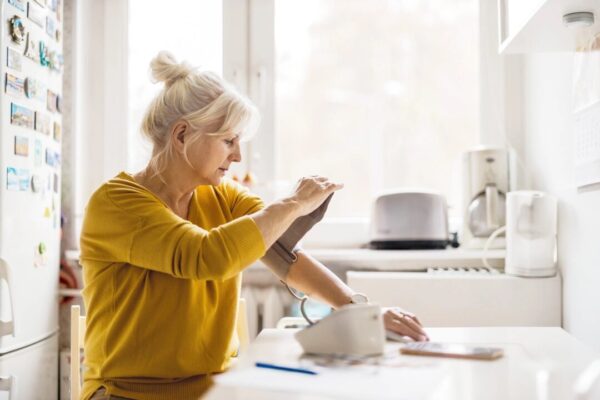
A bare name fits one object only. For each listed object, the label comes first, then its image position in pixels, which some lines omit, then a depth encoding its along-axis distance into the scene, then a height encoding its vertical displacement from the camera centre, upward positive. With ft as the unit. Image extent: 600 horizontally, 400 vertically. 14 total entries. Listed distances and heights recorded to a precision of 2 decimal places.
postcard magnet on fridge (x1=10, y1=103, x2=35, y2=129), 6.41 +0.94
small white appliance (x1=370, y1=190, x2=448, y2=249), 7.50 -0.08
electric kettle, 6.61 -0.21
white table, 2.83 -0.76
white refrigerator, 6.30 +0.18
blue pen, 3.09 -0.72
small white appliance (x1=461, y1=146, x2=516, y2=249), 7.48 +0.21
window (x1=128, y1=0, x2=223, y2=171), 8.59 +2.22
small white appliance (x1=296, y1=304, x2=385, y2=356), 3.41 -0.62
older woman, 4.12 -0.26
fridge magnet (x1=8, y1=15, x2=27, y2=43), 6.36 +1.74
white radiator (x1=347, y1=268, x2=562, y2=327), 6.67 -0.85
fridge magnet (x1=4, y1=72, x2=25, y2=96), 6.33 +1.21
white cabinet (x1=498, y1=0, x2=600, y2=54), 4.54 +1.34
